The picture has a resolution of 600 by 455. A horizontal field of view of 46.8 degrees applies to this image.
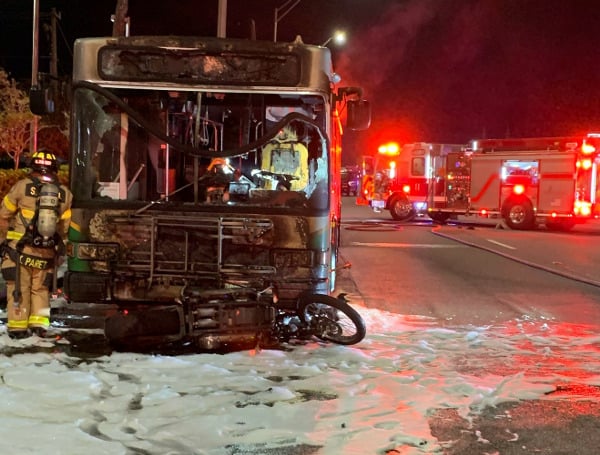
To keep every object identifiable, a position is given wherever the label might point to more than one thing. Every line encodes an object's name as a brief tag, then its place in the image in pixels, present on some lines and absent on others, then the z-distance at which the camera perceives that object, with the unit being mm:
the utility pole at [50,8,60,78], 25000
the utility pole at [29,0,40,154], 19016
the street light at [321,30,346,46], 18431
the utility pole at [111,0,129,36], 18766
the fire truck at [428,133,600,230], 21625
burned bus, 5969
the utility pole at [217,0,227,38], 18609
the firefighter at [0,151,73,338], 6332
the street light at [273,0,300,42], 23281
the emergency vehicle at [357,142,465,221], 25578
